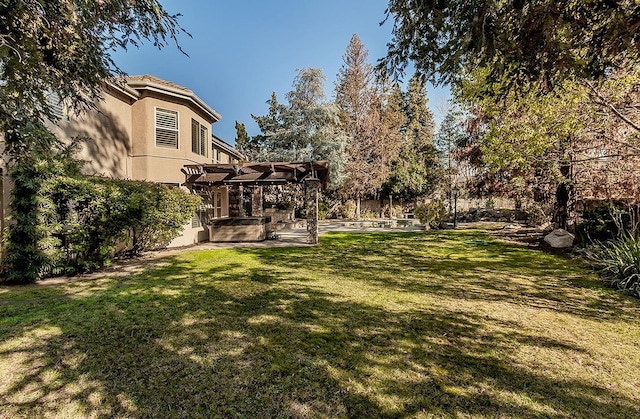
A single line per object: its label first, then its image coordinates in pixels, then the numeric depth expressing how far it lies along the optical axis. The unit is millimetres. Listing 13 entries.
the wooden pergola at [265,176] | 13766
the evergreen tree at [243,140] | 39778
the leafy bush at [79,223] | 7191
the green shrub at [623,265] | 6875
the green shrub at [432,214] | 21969
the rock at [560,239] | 12523
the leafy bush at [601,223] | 10576
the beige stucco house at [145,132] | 10539
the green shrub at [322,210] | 30155
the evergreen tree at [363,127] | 29141
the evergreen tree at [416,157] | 33438
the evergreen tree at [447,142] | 33984
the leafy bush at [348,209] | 32031
